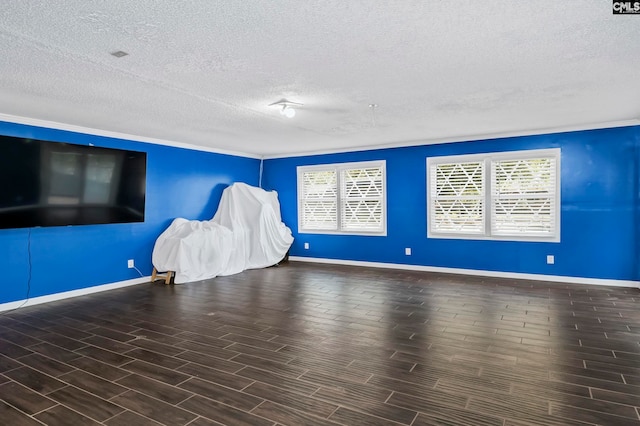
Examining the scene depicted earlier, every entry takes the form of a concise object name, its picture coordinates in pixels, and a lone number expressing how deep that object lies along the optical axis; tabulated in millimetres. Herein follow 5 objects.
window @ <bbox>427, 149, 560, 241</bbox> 5793
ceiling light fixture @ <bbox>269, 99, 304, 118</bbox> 4062
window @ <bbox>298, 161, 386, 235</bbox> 7273
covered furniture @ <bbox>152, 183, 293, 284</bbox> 5996
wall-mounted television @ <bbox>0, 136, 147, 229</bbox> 4402
